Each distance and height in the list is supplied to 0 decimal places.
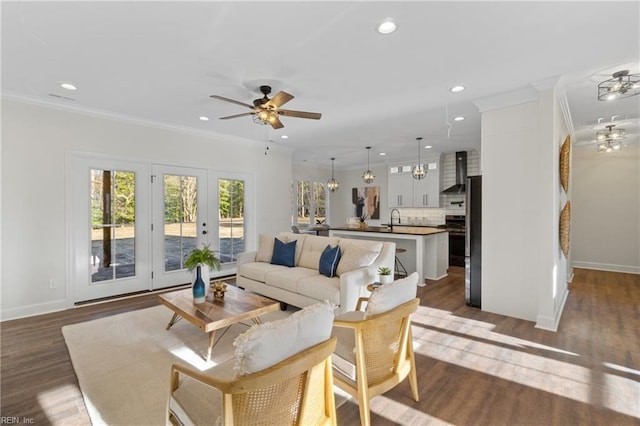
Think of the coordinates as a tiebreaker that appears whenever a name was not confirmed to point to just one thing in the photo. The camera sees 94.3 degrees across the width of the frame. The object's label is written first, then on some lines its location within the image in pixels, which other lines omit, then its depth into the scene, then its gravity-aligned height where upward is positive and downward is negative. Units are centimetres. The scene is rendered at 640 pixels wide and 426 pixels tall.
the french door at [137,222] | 428 -15
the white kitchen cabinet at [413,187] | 796 +73
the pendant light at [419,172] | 648 +88
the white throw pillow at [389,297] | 183 -54
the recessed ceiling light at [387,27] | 226 +144
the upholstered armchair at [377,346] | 176 -86
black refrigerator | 414 -42
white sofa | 347 -82
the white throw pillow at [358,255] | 374 -55
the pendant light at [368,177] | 705 +85
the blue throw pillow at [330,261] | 386 -65
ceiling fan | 324 +114
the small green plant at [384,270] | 376 -74
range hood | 743 +100
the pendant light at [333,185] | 789 +73
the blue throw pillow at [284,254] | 448 -63
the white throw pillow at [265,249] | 479 -59
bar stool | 593 -118
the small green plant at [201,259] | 319 -51
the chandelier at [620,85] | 290 +130
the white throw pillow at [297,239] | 462 -43
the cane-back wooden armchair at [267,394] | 120 -84
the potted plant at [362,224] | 648 -26
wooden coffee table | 269 -95
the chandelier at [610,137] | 474 +124
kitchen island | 524 -64
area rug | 208 -134
